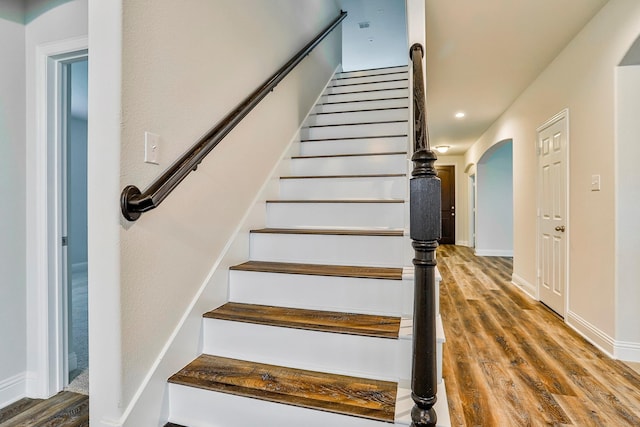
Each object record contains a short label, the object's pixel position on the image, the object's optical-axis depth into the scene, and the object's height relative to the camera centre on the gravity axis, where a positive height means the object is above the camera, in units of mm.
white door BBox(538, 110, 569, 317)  3350 -6
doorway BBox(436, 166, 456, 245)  9578 +211
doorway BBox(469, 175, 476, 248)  9062 +15
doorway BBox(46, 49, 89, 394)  1914 -46
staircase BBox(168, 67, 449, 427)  1317 -496
